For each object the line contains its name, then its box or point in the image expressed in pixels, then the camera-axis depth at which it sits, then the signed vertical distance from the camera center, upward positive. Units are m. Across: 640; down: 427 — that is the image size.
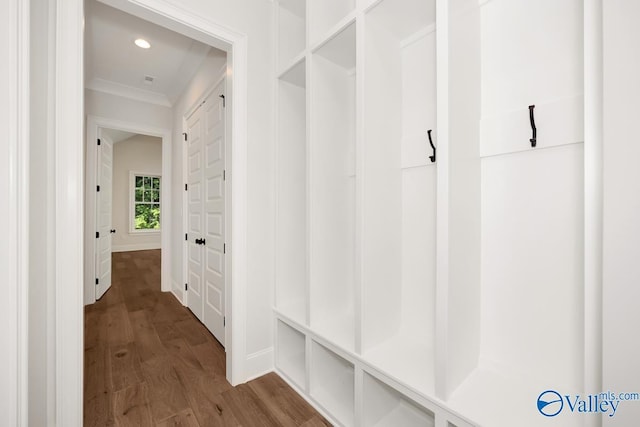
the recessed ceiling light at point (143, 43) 2.71 +1.73
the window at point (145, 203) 7.71 +0.29
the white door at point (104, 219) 3.63 -0.10
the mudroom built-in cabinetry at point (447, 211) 1.07 +0.01
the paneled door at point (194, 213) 3.03 +0.00
